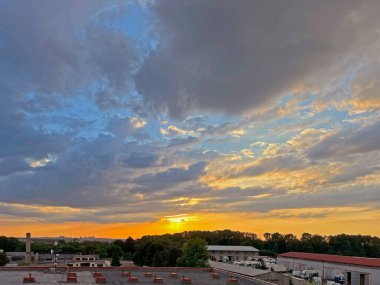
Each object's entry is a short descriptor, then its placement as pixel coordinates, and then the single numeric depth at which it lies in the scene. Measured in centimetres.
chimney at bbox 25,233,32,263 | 8852
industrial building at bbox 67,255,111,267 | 8656
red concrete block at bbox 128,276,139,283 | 3183
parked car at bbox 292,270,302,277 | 7372
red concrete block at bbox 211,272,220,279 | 3533
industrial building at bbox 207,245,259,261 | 12155
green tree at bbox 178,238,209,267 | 6747
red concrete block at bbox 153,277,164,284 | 3186
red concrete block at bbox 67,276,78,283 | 3015
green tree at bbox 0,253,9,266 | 8528
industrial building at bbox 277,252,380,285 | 6076
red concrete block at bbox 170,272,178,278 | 3496
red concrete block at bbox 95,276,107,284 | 3086
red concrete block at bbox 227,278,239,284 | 3259
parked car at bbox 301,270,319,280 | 7095
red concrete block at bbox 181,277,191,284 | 3241
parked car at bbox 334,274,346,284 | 6494
